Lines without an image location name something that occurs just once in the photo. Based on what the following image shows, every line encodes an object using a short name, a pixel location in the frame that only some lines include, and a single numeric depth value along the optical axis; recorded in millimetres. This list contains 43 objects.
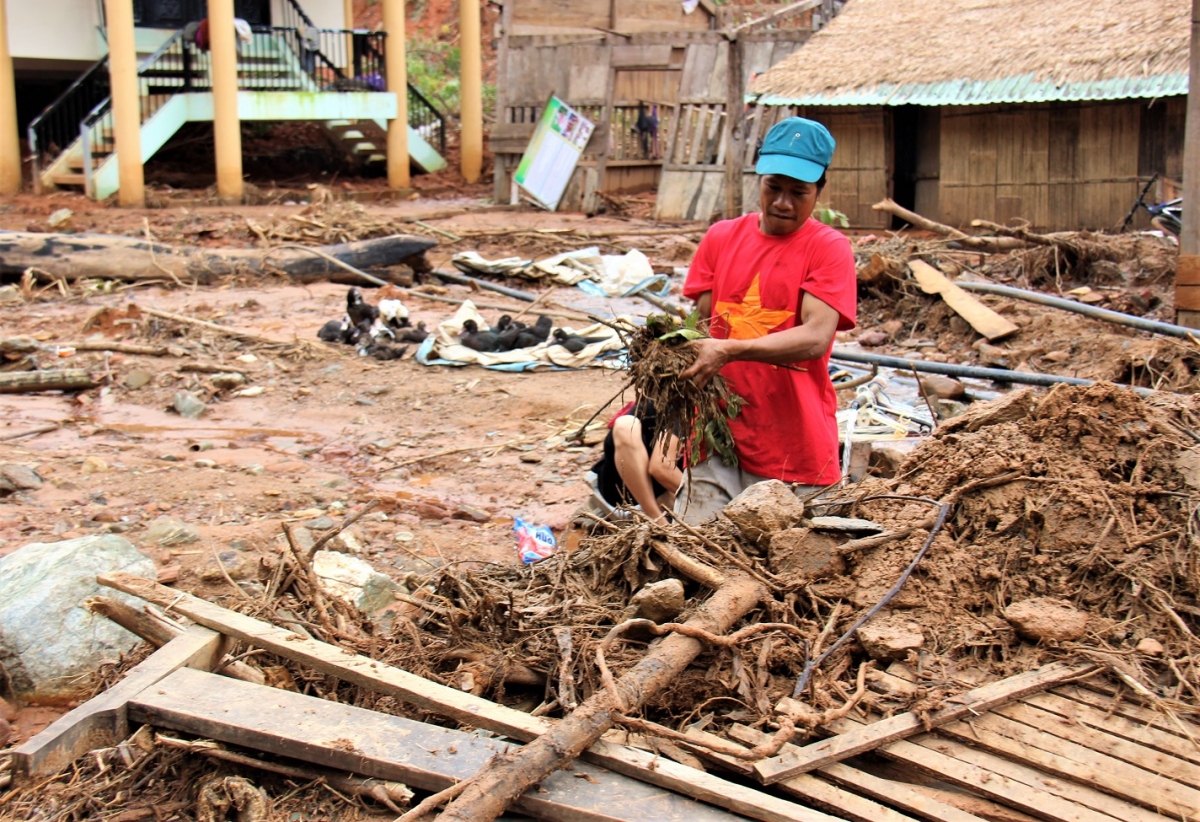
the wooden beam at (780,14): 16641
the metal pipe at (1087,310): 7090
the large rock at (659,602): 2924
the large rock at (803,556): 3154
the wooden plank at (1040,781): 2404
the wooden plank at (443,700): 2330
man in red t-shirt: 3529
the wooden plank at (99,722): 2562
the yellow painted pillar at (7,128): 17578
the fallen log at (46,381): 7707
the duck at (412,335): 9312
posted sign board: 18094
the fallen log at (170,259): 11086
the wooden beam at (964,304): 8664
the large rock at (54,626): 3430
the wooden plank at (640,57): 17391
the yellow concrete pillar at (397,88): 19703
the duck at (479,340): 8977
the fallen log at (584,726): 2207
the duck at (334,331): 9445
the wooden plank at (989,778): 2400
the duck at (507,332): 9000
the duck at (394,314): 9548
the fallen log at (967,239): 11805
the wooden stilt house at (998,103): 14008
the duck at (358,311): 9484
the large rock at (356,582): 3873
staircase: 18047
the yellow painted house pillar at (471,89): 20891
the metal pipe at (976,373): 6164
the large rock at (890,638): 2848
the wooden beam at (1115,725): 2564
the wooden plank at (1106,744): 2496
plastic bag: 4727
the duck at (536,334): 9016
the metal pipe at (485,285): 11250
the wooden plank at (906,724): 2455
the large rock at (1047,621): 2906
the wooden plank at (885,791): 2377
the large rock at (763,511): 3221
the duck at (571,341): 8836
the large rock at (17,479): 5305
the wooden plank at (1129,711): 2605
